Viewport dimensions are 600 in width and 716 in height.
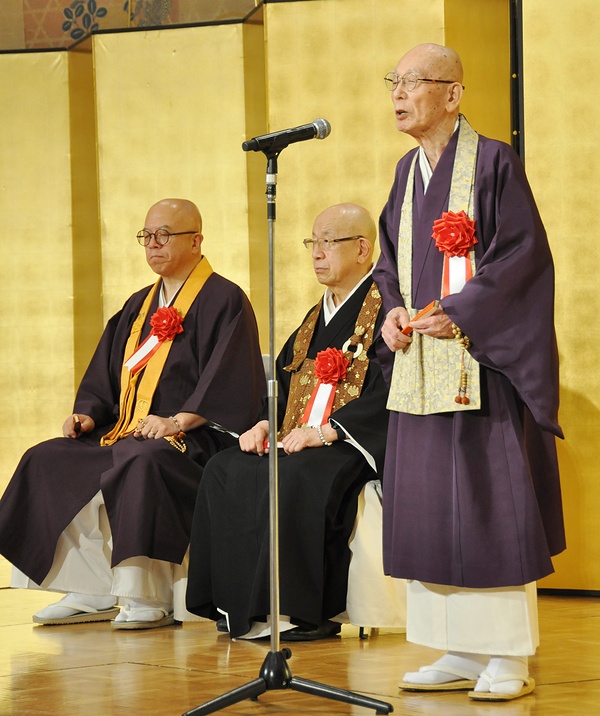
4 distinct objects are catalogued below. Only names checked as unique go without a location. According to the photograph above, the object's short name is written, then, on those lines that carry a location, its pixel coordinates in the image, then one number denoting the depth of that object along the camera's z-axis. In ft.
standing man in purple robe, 22.00
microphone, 20.30
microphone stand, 19.54
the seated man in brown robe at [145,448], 30.78
